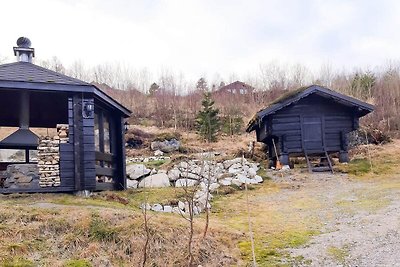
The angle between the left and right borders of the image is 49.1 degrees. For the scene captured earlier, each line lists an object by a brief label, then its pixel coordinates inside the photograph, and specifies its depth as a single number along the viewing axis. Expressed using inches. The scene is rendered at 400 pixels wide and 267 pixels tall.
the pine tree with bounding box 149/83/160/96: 1305.4
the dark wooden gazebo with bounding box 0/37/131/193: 407.8
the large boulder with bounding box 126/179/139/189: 568.7
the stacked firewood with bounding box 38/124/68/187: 411.8
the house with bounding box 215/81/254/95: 1314.0
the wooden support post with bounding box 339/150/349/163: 675.4
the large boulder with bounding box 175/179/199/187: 544.4
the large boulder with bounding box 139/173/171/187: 560.8
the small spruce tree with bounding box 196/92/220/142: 914.7
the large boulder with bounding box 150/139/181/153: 870.4
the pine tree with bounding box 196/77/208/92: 1375.5
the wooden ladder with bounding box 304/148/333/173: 633.0
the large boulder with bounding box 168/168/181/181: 583.2
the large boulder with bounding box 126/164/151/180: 601.0
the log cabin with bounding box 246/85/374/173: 660.1
